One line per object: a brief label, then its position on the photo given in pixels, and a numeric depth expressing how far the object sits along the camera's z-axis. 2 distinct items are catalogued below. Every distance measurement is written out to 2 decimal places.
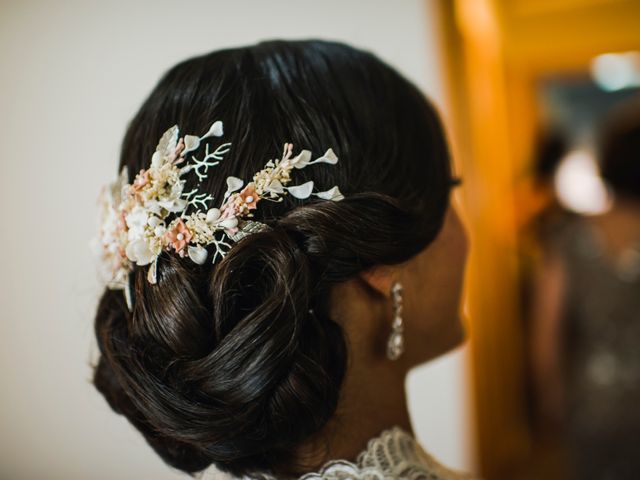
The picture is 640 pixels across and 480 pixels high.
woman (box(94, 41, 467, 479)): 0.56
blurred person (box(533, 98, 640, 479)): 1.65
